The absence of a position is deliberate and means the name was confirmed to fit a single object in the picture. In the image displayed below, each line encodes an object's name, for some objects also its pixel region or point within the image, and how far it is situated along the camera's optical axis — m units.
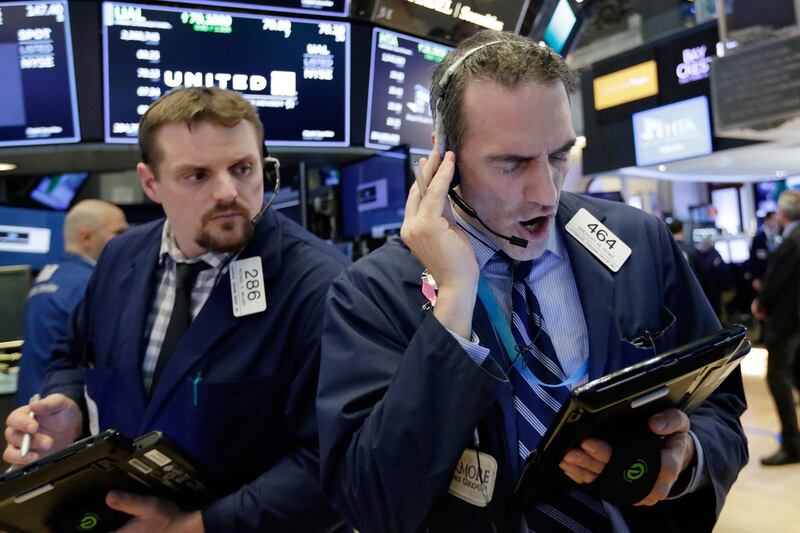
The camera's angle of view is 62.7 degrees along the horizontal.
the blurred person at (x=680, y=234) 6.59
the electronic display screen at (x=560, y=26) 3.03
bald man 3.11
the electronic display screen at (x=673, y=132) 8.70
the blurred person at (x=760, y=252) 9.04
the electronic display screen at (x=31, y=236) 3.75
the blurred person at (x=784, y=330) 4.60
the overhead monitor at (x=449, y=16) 2.69
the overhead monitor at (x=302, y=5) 2.49
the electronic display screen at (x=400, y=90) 2.82
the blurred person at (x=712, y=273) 7.23
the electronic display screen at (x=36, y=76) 2.46
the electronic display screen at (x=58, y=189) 4.09
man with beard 1.45
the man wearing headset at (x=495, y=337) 1.01
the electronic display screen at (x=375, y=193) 2.81
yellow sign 9.23
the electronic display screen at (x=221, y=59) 2.48
